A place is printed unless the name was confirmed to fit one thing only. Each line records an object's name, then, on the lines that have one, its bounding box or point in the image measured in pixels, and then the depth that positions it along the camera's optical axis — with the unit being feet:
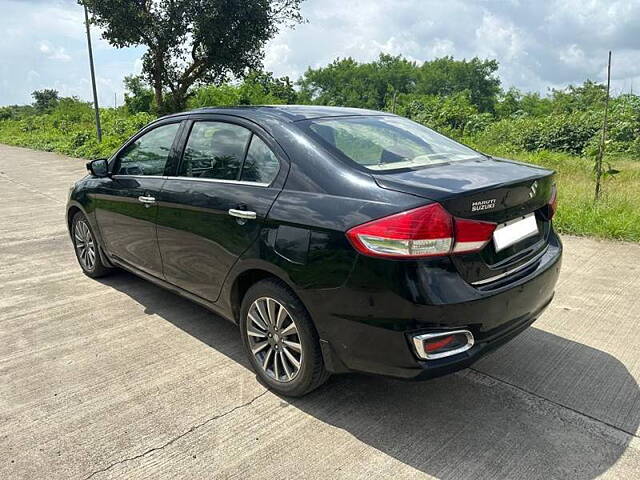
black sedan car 7.37
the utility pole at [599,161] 21.98
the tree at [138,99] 101.40
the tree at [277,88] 114.93
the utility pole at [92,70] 57.11
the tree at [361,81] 233.96
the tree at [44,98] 230.89
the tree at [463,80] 217.77
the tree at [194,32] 55.06
